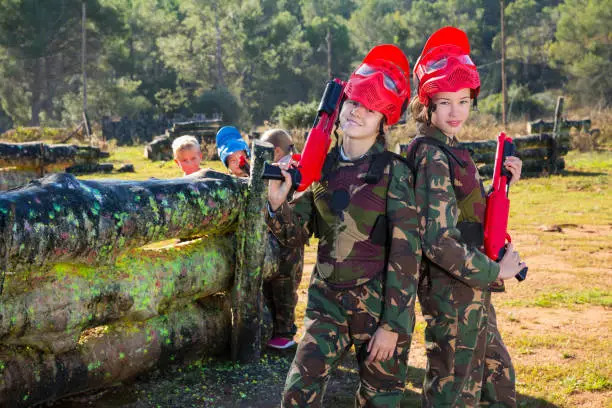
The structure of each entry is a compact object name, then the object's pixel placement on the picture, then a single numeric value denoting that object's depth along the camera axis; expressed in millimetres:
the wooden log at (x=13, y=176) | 9579
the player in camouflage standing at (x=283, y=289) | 4871
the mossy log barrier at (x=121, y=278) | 3066
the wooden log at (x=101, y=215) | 2947
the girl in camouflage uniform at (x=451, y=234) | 2918
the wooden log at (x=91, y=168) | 17016
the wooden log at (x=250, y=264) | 4266
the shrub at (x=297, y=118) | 23422
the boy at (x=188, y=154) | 5031
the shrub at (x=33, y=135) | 26755
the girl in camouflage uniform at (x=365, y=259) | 2824
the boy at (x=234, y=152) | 5016
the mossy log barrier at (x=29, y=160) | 9773
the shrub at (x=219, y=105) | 39875
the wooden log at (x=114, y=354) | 3230
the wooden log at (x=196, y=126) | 22766
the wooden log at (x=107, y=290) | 3096
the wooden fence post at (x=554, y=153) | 16312
